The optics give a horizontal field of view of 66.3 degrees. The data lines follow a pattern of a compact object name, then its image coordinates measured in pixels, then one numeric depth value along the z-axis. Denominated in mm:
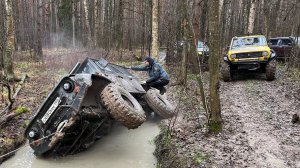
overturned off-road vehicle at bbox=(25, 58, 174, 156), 4059
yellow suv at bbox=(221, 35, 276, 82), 8813
